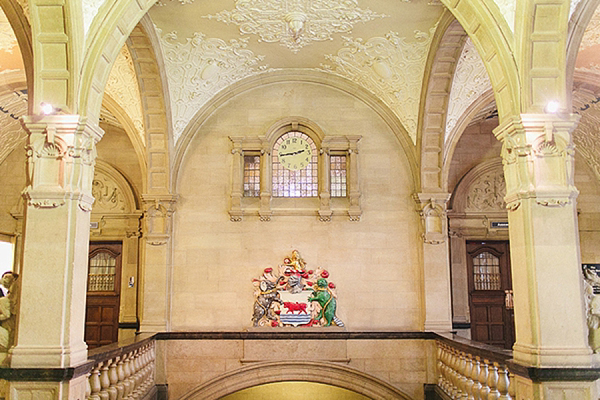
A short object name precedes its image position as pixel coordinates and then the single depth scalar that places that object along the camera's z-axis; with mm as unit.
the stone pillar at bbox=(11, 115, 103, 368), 5816
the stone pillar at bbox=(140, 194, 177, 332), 10445
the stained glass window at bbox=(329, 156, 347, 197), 11164
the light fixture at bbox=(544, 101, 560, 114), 5922
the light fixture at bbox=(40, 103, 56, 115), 5992
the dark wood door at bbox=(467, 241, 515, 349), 12711
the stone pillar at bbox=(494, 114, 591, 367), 5746
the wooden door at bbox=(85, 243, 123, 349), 12711
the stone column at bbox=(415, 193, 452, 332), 10469
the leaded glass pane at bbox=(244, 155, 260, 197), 11156
